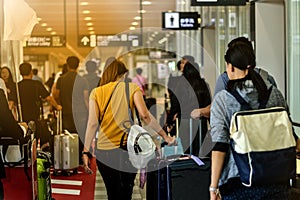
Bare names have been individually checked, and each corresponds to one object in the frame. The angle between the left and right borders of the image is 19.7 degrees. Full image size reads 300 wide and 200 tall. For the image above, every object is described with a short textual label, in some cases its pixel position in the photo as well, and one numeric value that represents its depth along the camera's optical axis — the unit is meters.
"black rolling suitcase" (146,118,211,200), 6.23
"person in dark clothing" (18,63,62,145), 13.06
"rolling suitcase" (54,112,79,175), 12.26
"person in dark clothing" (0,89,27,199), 10.59
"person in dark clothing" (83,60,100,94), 13.84
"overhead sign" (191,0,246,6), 10.60
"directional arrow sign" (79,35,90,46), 23.72
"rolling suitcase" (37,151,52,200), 7.59
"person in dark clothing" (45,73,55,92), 24.27
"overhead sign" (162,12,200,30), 16.76
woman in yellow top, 6.61
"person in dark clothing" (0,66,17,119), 12.98
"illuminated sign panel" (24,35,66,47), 25.04
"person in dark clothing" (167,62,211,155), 9.40
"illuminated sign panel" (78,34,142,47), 23.88
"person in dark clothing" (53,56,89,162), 13.05
